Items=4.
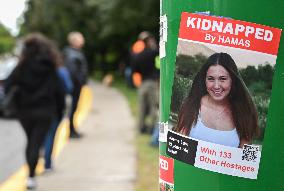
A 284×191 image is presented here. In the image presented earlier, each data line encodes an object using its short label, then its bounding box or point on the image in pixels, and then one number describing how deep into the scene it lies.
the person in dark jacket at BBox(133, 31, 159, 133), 20.36
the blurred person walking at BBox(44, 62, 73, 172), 14.69
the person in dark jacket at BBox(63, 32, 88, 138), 19.92
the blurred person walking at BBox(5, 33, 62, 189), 14.23
